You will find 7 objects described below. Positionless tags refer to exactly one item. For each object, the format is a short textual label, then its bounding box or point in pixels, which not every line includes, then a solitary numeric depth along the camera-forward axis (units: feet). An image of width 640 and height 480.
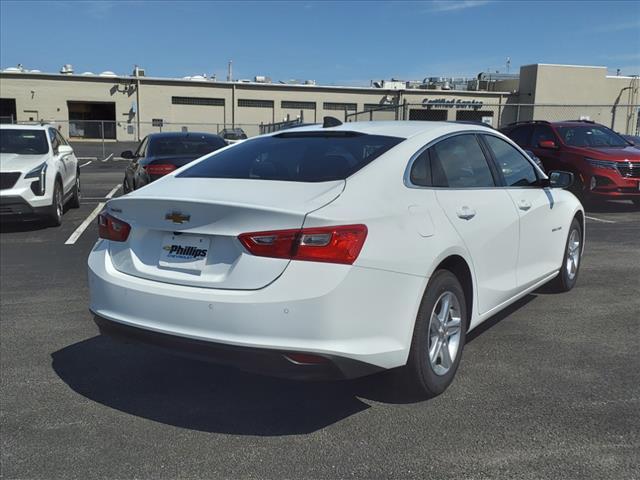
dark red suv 37.86
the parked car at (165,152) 31.32
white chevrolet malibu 9.69
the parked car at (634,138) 55.84
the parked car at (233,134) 106.46
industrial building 154.61
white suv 30.40
